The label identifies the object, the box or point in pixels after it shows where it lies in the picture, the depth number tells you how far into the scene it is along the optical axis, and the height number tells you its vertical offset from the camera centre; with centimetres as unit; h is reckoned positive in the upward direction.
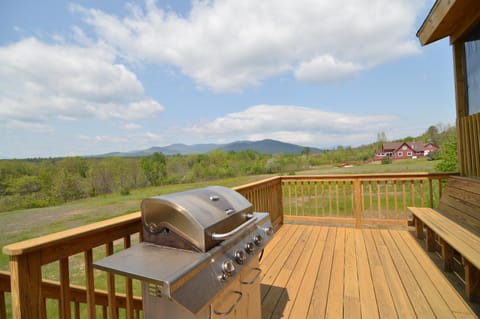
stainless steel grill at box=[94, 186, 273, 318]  91 -43
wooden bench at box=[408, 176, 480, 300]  203 -88
